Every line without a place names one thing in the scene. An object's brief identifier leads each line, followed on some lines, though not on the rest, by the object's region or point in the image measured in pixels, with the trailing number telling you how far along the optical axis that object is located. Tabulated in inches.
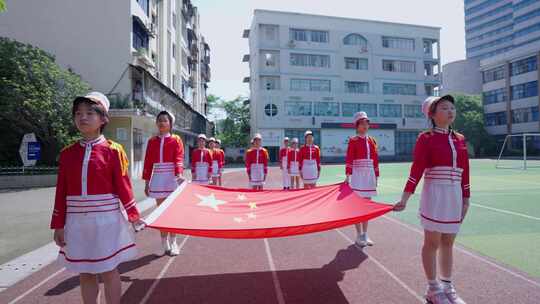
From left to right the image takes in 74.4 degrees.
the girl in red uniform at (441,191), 148.3
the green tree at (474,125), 2137.1
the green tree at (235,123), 2329.0
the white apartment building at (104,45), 908.0
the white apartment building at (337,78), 1988.2
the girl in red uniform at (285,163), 531.9
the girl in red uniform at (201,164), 406.9
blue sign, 734.8
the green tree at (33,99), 698.2
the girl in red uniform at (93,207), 116.8
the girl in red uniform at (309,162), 413.7
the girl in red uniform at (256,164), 427.2
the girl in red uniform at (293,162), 509.7
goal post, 1928.0
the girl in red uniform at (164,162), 231.3
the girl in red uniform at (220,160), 470.6
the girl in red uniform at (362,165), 249.3
